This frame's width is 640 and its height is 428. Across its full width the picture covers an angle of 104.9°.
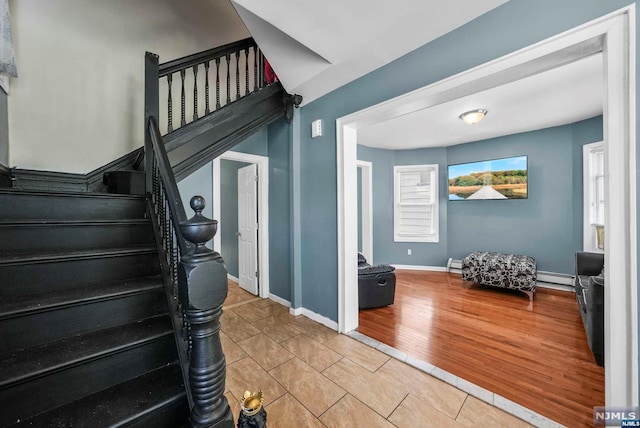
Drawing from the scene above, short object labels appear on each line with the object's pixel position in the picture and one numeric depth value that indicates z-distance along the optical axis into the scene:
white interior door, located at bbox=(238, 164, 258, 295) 3.69
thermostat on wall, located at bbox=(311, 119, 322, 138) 2.74
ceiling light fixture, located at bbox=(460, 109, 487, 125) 3.27
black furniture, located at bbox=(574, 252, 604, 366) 1.96
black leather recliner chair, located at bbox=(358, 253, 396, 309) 3.18
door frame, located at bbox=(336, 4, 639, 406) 1.15
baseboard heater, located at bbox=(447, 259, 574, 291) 3.86
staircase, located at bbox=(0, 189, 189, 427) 0.94
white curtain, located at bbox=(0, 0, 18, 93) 1.69
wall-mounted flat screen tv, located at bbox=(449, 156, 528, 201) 4.29
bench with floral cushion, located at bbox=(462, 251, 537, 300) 3.64
